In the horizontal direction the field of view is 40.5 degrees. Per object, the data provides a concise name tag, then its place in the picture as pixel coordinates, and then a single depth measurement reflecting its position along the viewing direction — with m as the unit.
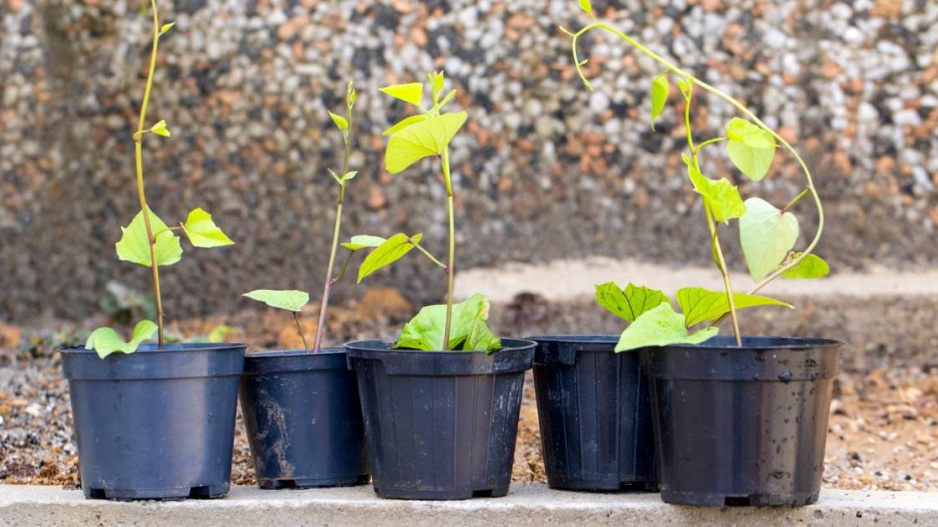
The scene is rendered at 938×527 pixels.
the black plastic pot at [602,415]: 2.15
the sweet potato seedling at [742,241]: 1.98
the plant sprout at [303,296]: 2.21
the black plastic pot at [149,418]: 2.04
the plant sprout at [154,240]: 2.07
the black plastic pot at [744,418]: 1.94
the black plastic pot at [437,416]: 2.04
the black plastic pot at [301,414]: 2.22
